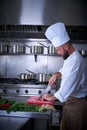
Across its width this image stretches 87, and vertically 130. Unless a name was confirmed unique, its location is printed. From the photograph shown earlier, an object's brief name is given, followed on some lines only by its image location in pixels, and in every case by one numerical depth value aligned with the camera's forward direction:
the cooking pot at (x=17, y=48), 5.97
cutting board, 3.08
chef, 2.84
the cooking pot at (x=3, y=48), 6.03
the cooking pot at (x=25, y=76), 5.90
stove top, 5.58
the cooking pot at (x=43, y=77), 5.70
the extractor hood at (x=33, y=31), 5.94
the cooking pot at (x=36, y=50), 5.93
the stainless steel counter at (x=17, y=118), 2.74
